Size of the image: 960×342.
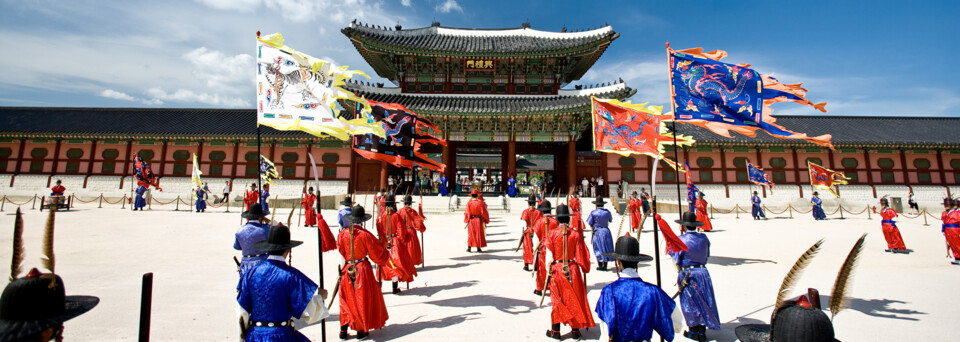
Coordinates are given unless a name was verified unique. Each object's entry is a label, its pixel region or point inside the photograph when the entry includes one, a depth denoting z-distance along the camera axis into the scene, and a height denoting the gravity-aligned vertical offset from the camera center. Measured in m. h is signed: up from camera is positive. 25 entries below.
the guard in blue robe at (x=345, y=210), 6.39 -0.26
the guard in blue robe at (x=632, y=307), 2.71 -0.78
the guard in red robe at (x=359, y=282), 4.16 -0.96
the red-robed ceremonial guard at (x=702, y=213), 12.09 -0.48
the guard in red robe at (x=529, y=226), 7.38 -0.61
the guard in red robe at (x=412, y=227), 7.08 -0.58
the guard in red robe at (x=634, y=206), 12.21 -0.29
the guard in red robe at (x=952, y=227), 7.75 -0.56
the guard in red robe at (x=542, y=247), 5.25 -0.65
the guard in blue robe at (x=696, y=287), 4.19 -0.99
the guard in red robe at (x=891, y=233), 9.01 -0.80
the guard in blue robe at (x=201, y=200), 16.47 -0.22
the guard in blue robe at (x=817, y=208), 16.13 -0.42
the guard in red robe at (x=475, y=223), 9.12 -0.63
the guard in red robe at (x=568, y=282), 4.17 -0.95
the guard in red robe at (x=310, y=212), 13.62 -0.58
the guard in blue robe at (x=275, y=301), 2.62 -0.72
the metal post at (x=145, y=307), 2.23 -0.66
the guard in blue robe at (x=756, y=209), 16.27 -0.46
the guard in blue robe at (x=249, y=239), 4.52 -0.52
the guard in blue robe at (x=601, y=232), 7.29 -0.67
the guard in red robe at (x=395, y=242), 5.82 -0.75
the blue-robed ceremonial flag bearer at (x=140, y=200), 16.47 -0.24
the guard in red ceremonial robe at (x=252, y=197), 14.43 -0.07
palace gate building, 20.25 +2.82
